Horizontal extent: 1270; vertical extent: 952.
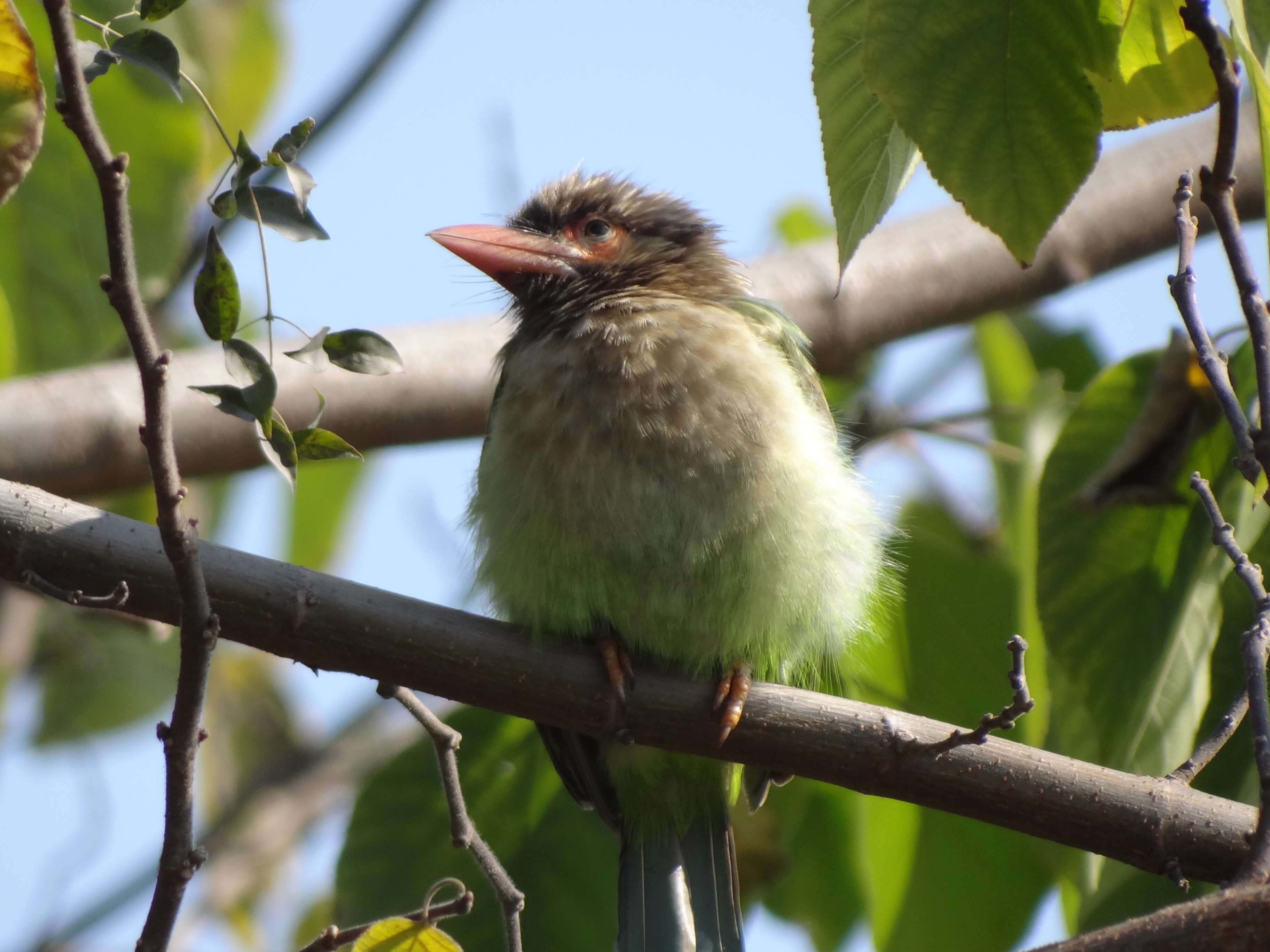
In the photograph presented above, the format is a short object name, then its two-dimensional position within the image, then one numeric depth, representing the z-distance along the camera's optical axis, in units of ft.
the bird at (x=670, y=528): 18.08
